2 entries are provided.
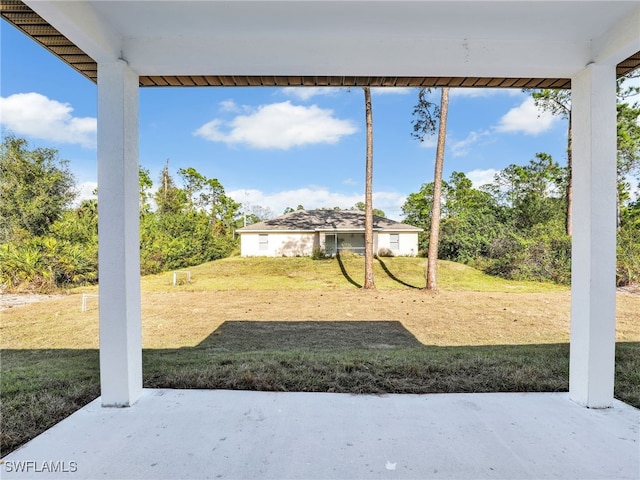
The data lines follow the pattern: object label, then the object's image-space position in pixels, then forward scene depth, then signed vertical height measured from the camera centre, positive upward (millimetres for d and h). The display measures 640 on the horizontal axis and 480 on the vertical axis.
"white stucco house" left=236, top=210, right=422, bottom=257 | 18781 -371
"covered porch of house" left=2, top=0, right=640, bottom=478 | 1983 +371
